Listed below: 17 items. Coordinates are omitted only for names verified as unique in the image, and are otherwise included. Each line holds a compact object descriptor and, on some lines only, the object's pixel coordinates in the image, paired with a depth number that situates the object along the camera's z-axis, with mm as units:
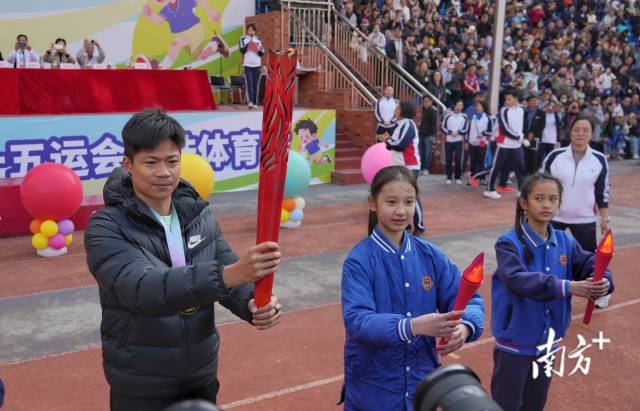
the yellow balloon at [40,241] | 8039
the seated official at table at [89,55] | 13930
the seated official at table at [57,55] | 13466
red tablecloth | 11047
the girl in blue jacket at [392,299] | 2502
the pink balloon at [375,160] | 9859
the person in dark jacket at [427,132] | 14828
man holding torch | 2199
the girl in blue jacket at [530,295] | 3426
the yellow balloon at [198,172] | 9008
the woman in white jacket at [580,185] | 5566
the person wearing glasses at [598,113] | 18297
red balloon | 7902
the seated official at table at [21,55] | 13773
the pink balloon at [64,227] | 8164
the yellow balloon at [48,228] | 8023
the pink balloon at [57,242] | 8062
